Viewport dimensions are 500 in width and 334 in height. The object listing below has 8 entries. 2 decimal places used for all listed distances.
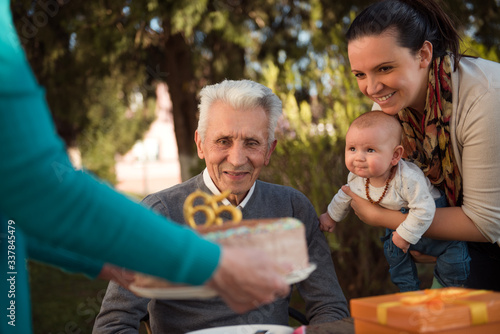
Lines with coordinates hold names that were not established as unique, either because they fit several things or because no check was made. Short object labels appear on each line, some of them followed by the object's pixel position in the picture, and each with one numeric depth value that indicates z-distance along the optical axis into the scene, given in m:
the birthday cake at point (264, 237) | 1.36
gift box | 1.43
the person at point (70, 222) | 1.08
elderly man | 2.48
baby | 2.40
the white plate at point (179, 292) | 1.27
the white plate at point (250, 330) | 1.81
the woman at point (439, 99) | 2.28
